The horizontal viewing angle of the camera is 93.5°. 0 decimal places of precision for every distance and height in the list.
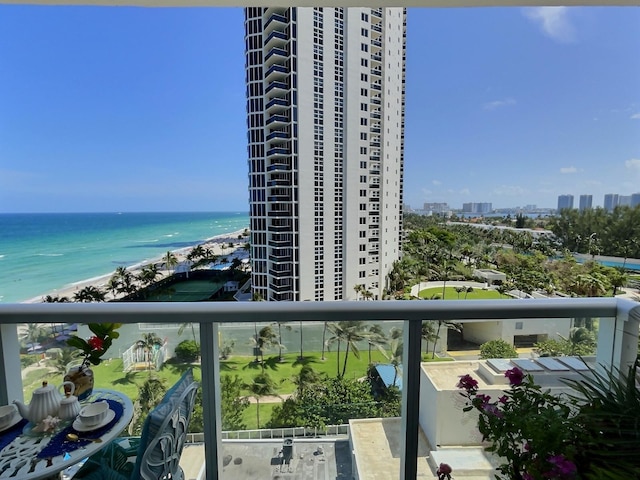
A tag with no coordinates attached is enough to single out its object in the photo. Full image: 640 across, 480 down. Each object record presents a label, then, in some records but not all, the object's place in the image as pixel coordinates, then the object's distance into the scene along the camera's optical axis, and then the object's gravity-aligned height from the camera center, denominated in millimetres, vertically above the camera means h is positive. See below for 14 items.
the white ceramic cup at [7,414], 1127 -776
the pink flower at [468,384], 1328 -778
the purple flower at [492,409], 1180 -806
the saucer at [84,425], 1098 -793
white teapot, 1146 -748
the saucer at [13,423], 1117 -800
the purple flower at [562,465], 915 -790
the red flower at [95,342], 1346 -590
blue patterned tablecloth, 1016 -808
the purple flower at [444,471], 1322 -1162
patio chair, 983 -843
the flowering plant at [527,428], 979 -784
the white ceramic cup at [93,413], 1113 -771
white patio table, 946 -811
